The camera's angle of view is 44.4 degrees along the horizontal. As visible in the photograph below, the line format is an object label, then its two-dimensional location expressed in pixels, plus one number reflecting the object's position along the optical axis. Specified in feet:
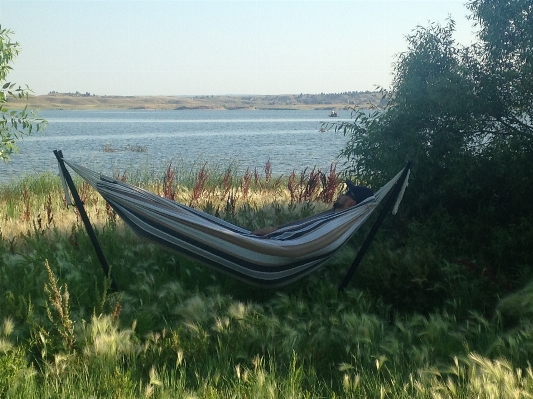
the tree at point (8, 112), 21.62
